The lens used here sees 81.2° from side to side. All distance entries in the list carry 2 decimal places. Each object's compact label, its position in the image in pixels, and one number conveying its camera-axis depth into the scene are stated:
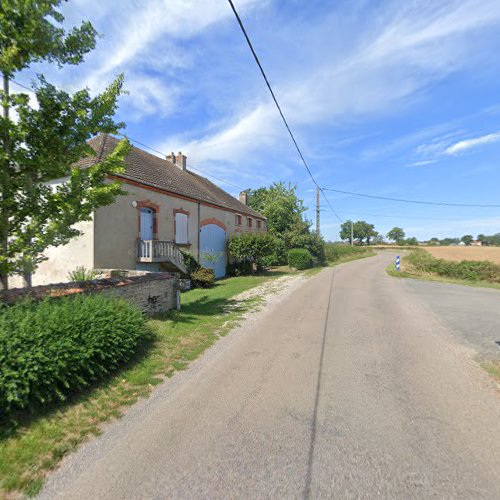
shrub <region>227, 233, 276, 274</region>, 20.47
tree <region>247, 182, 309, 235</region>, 32.47
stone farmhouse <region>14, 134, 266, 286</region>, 11.73
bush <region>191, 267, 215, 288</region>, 15.05
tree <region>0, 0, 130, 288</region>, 5.09
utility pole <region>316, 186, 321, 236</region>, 30.41
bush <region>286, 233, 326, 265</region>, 28.62
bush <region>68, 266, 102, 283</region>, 10.30
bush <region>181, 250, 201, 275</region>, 15.57
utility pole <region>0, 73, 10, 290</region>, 5.12
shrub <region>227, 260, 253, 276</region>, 21.59
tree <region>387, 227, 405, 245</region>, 123.50
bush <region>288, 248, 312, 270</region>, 26.08
